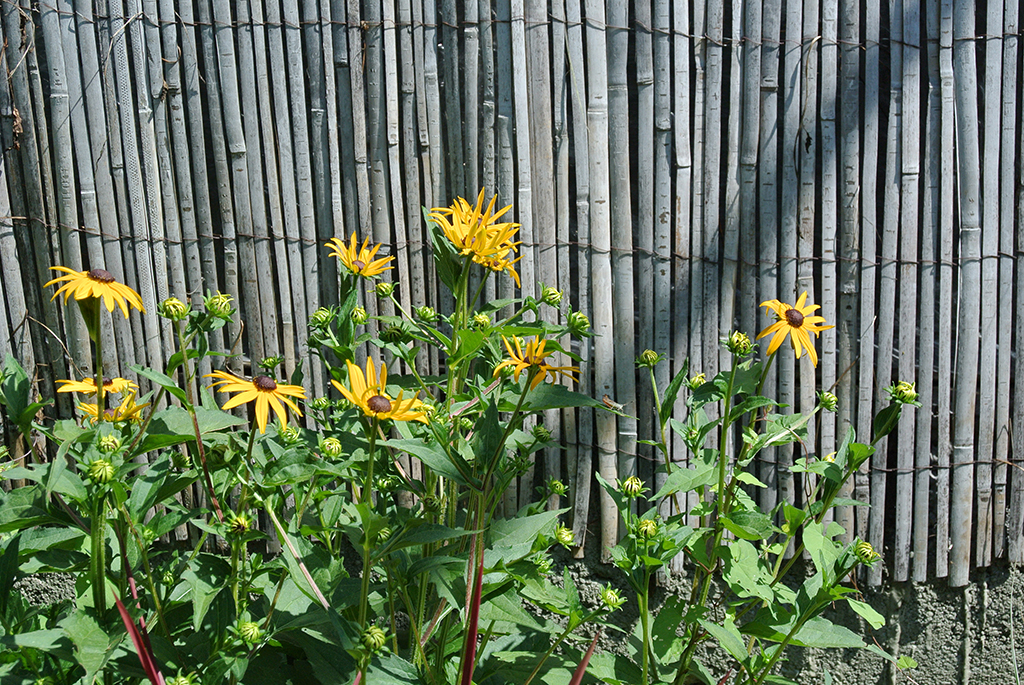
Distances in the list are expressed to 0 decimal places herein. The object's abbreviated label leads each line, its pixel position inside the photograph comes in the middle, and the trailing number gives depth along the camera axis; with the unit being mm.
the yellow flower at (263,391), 1213
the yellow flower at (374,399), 1179
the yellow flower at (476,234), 1269
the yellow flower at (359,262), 1303
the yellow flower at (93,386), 1253
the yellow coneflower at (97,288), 1216
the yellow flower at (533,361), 1240
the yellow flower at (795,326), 1312
